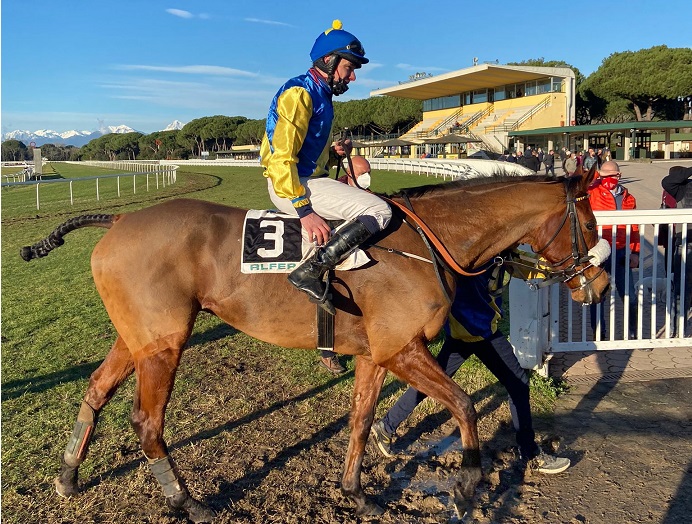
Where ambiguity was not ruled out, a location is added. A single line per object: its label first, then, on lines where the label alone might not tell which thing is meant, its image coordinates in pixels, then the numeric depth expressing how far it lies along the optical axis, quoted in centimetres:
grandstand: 5553
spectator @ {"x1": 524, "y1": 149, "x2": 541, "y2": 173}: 2842
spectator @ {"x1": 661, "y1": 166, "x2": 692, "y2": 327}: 669
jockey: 319
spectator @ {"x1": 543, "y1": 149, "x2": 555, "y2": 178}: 2838
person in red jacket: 623
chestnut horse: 334
